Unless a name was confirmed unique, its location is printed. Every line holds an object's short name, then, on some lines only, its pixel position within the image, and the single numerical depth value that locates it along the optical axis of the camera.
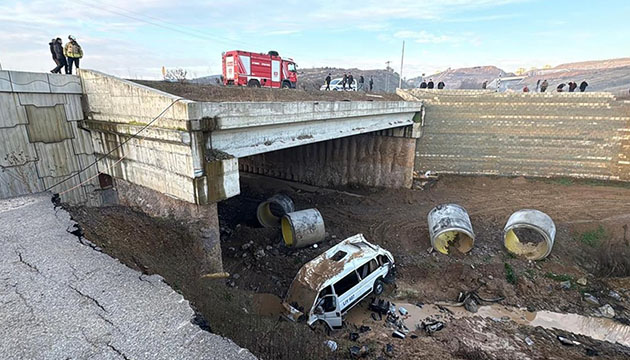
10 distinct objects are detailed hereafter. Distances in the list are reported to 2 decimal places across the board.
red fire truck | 20.39
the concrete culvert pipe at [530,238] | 10.32
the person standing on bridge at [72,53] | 9.50
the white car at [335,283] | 7.07
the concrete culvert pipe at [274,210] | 13.28
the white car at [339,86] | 27.20
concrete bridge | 7.12
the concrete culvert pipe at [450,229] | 10.52
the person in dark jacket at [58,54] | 9.42
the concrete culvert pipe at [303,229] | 10.77
